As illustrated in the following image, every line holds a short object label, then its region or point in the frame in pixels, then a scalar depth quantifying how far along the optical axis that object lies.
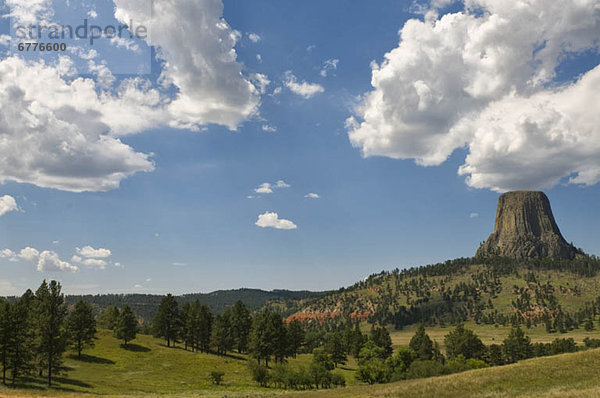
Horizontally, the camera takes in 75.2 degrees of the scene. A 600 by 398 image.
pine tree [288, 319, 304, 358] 118.74
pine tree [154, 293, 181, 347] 108.38
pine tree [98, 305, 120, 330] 119.57
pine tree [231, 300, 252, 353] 116.19
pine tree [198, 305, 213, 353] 106.81
